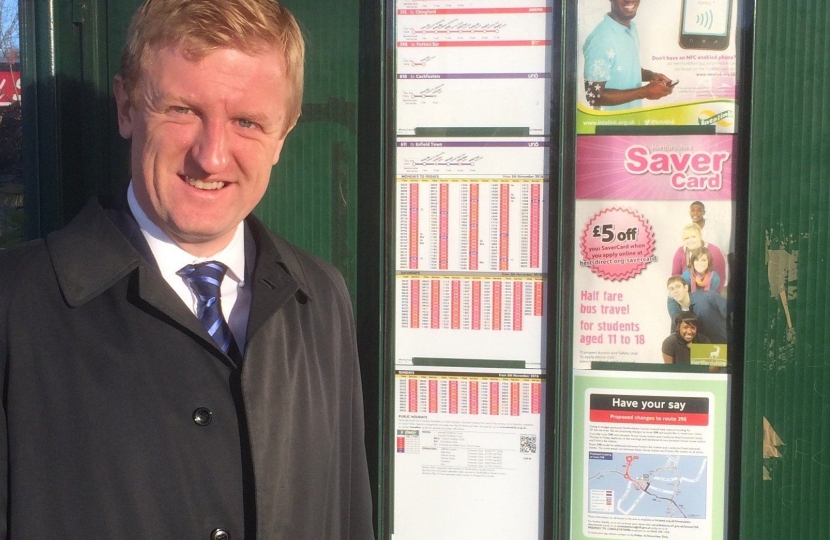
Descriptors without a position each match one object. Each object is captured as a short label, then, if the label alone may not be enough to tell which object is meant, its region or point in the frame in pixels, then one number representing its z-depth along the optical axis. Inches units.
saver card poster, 112.8
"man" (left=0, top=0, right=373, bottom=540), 68.9
